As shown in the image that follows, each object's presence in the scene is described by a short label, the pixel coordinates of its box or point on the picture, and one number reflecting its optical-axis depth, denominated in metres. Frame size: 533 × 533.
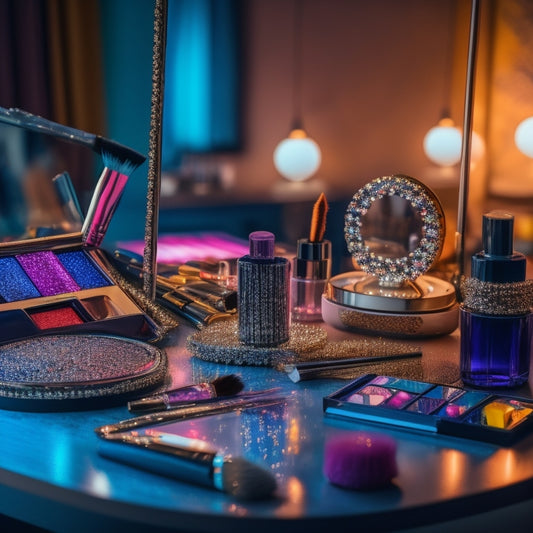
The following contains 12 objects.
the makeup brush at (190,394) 0.69
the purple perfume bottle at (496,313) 0.73
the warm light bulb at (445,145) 1.55
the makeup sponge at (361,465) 0.55
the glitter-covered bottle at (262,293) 0.82
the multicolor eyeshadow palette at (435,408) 0.64
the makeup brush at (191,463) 0.54
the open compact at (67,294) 0.72
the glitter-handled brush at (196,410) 0.65
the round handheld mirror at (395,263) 0.90
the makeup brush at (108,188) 0.96
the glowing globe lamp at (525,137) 1.25
